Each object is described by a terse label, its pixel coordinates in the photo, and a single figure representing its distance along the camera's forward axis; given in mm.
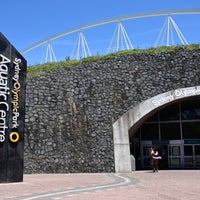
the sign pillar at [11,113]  15648
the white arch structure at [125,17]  30784
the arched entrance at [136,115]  23469
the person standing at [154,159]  22716
